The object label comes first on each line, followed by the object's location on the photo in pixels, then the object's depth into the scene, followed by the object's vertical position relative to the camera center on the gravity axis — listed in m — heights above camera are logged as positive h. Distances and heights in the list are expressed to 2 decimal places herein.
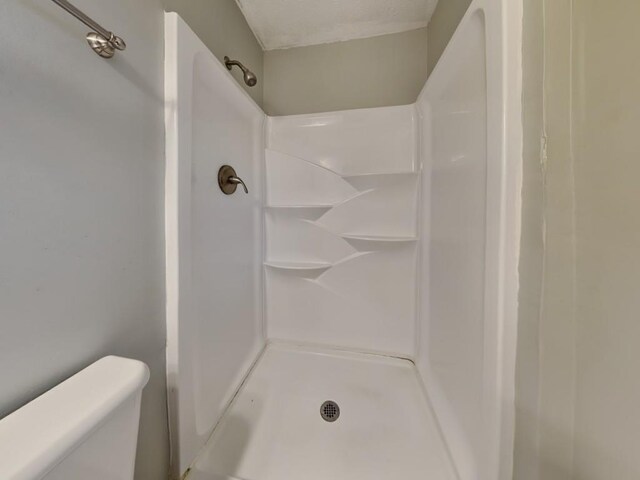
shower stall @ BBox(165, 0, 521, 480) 0.59 -0.17
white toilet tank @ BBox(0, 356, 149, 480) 0.31 -0.30
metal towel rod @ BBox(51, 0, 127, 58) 0.45 +0.41
